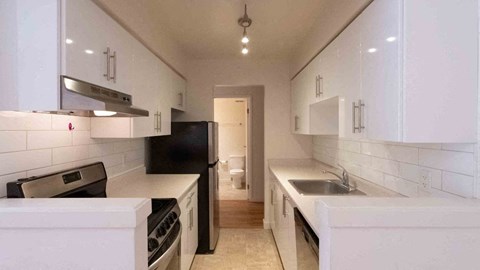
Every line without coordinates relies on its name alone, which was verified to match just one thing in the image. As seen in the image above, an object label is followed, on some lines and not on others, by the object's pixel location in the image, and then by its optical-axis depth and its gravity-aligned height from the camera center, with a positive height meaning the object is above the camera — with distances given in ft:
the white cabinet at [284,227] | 7.38 -2.74
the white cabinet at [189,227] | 8.09 -2.83
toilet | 21.20 -2.56
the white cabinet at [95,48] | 4.32 +1.51
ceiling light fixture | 7.89 +3.15
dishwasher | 4.87 -2.01
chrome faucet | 8.52 -1.29
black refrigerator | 10.76 -0.90
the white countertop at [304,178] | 5.99 -1.38
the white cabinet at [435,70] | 4.07 +0.90
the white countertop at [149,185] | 7.40 -1.46
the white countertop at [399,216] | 3.39 -0.94
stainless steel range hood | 4.17 +0.54
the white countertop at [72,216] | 3.29 -0.92
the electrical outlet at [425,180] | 5.14 -0.80
